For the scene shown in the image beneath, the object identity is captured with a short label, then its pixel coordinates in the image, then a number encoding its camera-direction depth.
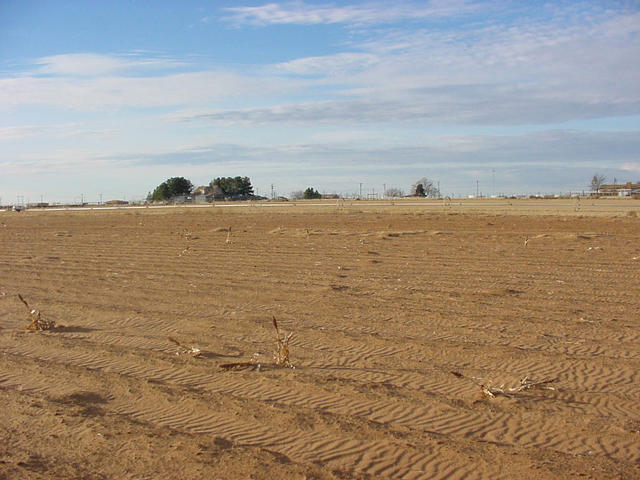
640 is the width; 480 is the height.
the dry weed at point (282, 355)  7.35
